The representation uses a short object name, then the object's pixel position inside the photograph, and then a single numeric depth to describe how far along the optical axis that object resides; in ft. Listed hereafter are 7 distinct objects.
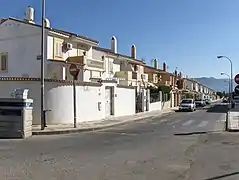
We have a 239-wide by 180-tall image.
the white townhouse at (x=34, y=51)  68.79
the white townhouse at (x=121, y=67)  99.97
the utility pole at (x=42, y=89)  42.63
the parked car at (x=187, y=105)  108.44
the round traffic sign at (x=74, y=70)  45.31
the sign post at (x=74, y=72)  45.28
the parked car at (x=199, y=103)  156.72
